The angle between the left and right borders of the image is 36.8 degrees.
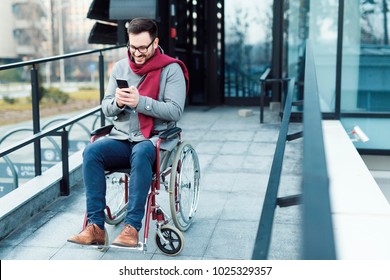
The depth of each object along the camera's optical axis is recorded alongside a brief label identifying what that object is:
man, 2.71
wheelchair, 2.83
